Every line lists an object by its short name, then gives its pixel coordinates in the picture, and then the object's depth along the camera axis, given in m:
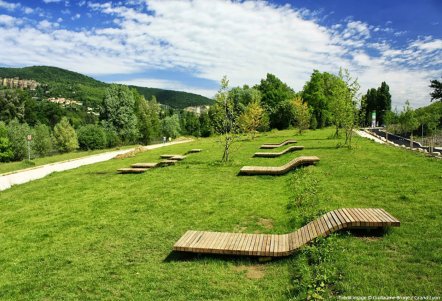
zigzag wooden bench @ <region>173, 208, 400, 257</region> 6.86
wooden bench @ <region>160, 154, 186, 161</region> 23.23
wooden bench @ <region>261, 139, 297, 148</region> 27.79
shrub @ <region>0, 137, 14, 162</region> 50.78
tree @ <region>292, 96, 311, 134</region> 41.22
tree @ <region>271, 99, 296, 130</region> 56.03
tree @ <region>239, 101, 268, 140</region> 39.22
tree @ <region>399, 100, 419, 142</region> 45.06
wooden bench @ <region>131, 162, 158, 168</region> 20.61
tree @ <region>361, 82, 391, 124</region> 84.81
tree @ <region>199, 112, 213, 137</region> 78.93
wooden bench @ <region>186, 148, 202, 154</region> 28.33
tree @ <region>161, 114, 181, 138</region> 94.31
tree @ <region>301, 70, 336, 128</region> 58.28
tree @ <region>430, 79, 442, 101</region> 62.01
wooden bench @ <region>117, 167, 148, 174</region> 19.59
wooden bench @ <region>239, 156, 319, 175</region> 15.01
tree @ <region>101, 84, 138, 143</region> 60.75
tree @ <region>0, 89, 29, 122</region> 88.88
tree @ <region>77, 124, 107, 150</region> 58.97
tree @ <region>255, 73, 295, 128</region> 64.88
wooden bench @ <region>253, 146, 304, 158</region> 21.39
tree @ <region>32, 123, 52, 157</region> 60.87
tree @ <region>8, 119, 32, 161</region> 54.06
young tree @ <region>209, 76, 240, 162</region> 20.95
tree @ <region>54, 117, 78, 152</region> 62.42
